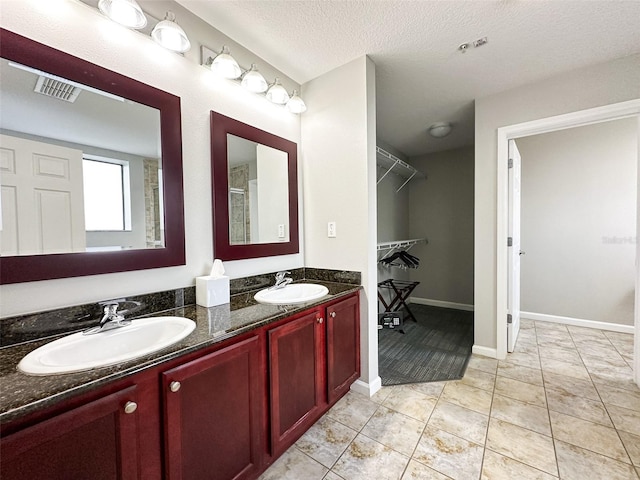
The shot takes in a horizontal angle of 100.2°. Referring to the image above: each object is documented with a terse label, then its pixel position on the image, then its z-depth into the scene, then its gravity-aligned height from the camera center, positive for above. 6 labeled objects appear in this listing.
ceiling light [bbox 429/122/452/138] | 3.18 +1.26
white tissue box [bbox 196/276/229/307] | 1.46 -0.30
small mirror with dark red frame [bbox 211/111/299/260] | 1.67 +0.27
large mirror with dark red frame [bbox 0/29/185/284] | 1.02 +0.32
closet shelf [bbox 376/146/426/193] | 3.04 +0.90
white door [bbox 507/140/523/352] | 2.49 -0.14
